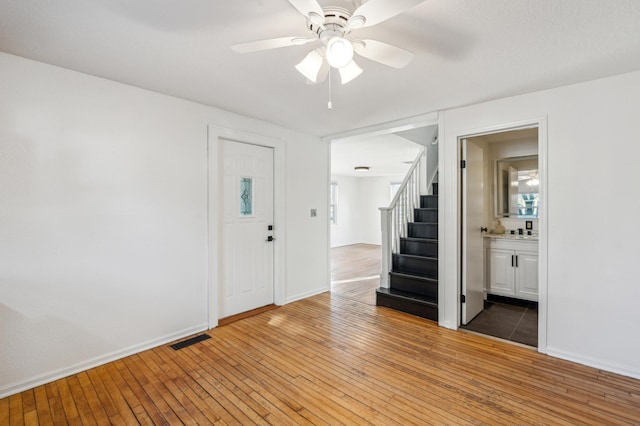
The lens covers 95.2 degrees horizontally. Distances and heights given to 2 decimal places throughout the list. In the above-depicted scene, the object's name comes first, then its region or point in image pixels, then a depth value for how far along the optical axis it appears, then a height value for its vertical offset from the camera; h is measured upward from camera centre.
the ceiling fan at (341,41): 1.24 +0.85
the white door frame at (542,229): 2.62 -0.17
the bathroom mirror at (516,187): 4.23 +0.36
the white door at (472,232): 3.20 -0.24
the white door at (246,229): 3.40 -0.22
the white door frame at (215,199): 3.12 +0.13
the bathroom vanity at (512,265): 3.79 -0.74
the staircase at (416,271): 3.52 -0.80
